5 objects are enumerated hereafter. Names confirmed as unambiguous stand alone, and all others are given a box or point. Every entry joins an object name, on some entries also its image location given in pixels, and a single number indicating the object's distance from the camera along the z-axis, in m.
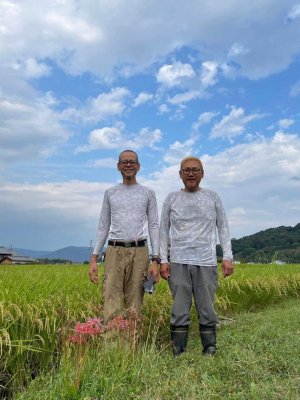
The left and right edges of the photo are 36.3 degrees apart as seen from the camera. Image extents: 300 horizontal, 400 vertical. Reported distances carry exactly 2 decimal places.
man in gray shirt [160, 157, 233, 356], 4.35
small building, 54.94
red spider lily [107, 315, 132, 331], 3.75
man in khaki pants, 4.35
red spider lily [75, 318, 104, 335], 3.38
